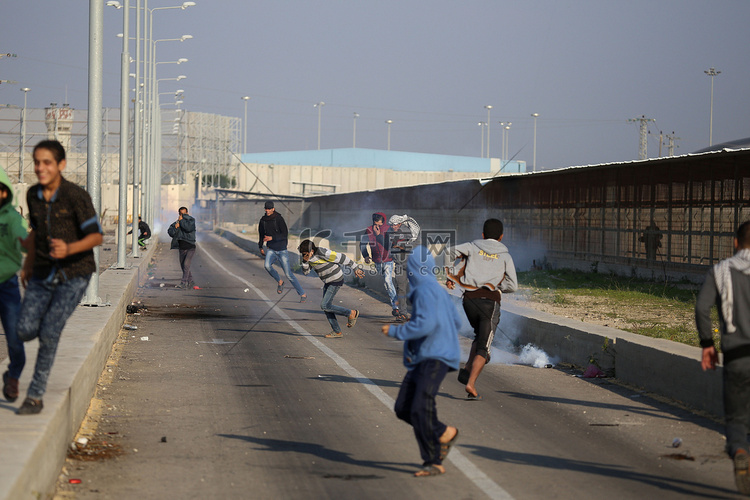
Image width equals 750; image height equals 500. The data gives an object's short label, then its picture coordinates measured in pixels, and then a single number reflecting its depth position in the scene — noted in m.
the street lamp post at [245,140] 105.32
